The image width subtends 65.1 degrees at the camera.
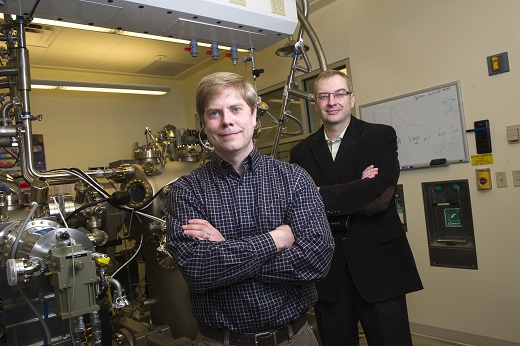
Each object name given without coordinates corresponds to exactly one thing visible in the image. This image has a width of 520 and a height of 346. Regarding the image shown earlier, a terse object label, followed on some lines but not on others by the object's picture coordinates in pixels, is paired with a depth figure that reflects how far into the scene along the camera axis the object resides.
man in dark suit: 1.53
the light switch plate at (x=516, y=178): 2.48
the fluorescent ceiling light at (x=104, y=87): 3.36
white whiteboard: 2.76
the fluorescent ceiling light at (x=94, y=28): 1.95
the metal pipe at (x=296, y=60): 2.68
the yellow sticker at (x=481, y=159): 2.62
